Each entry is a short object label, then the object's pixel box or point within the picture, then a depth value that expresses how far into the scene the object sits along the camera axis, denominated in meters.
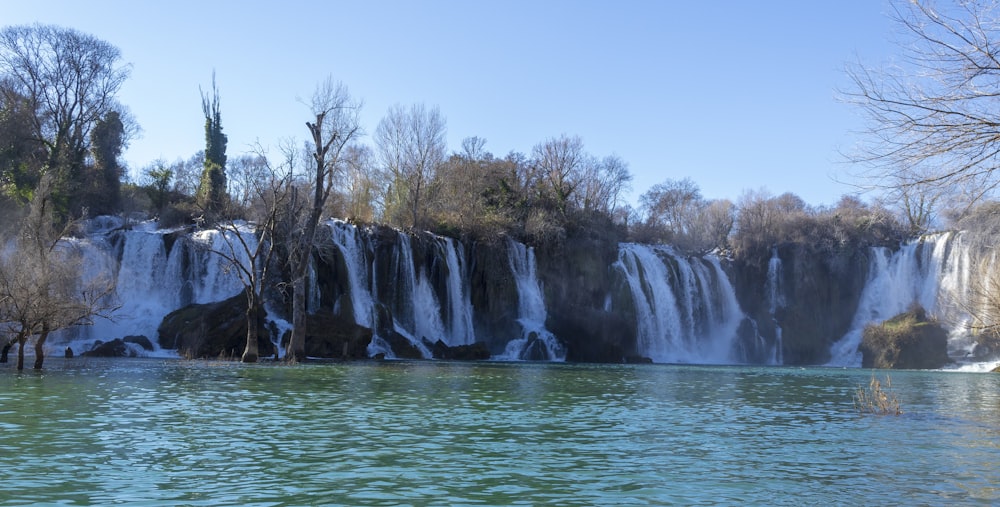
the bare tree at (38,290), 23.03
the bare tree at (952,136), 8.64
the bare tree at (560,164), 67.00
